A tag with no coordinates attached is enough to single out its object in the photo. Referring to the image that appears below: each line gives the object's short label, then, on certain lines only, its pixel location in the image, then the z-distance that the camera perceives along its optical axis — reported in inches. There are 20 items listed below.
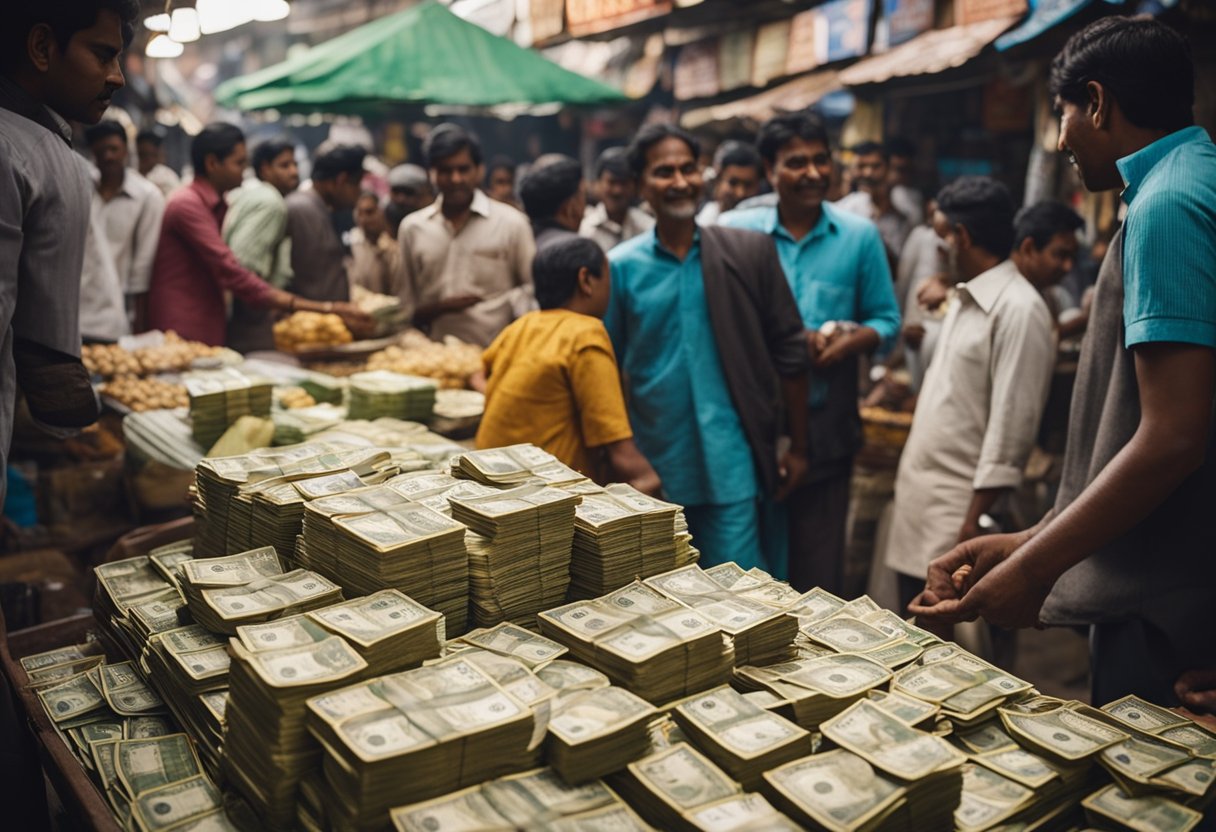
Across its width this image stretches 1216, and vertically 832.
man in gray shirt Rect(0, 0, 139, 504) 91.0
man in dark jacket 155.6
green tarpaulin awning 357.4
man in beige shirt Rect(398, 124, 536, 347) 234.1
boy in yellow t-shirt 133.9
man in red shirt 226.8
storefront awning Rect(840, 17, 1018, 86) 282.7
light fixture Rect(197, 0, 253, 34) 223.8
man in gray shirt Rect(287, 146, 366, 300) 254.7
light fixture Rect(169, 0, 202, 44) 226.8
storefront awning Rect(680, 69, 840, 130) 385.1
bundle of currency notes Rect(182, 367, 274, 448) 156.3
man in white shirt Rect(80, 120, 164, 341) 287.0
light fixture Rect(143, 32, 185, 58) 254.8
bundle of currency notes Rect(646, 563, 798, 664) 80.7
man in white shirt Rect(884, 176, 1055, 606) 146.1
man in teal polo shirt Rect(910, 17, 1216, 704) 84.0
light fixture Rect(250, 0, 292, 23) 226.4
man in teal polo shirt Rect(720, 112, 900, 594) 171.8
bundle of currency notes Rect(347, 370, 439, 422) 168.9
